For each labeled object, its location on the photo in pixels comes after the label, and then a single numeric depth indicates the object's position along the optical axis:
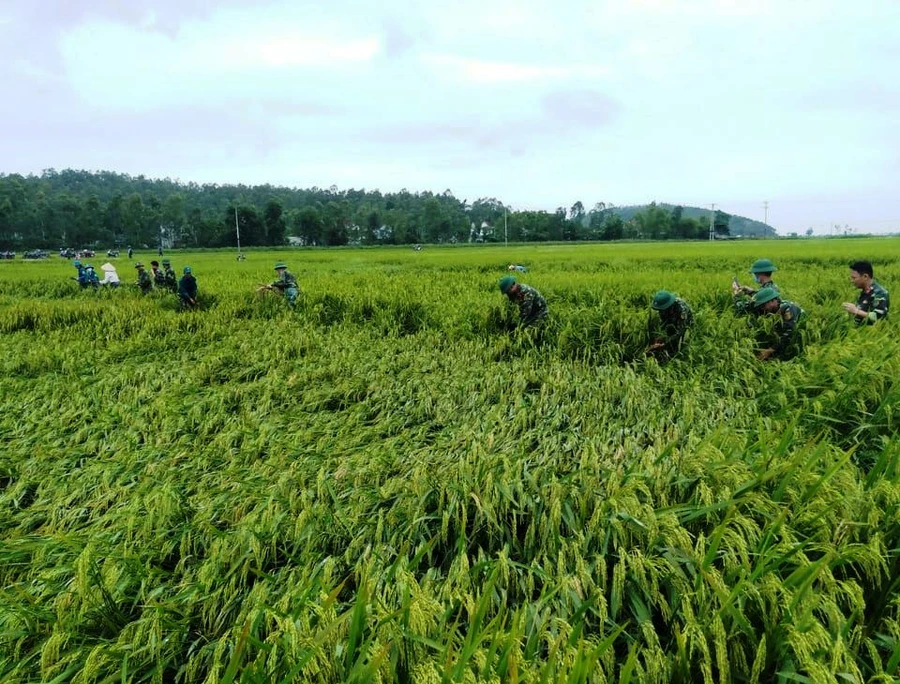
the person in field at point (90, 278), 14.42
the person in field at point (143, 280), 12.84
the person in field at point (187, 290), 10.14
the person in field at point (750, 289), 6.09
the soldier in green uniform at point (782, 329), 5.59
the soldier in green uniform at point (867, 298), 5.66
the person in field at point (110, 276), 13.97
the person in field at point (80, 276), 14.38
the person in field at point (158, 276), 12.92
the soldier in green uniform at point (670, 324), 5.65
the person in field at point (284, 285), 10.05
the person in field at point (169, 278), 13.30
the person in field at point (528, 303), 6.86
